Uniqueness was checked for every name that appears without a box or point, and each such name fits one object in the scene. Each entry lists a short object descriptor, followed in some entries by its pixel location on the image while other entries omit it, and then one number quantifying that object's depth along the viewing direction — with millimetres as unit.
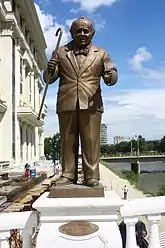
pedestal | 4562
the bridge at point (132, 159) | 110188
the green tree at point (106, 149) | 151438
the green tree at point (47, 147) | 125169
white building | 44094
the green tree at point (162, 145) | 143012
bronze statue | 5340
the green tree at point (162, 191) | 37781
